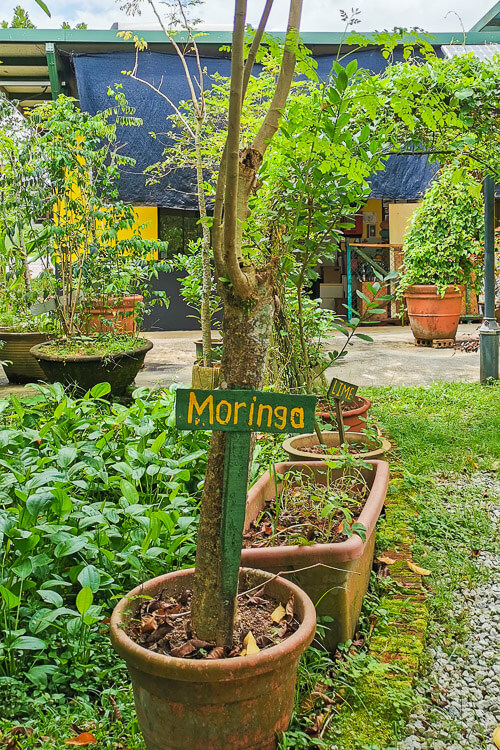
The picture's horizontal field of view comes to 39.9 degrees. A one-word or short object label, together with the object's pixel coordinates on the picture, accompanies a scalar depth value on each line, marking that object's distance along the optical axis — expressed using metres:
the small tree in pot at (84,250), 5.37
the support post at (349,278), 11.66
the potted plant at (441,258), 8.70
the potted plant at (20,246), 5.61
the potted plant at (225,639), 1.47
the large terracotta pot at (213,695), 1.48
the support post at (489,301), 6.17
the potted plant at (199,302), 4.70
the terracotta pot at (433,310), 9.02
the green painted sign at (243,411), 1.57
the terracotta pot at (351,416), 4.04
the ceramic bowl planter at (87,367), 5.27
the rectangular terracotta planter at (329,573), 2.10
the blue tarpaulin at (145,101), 9.52
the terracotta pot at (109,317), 6.19
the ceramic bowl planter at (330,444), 3.13
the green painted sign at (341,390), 3.03
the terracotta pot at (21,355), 6.57
